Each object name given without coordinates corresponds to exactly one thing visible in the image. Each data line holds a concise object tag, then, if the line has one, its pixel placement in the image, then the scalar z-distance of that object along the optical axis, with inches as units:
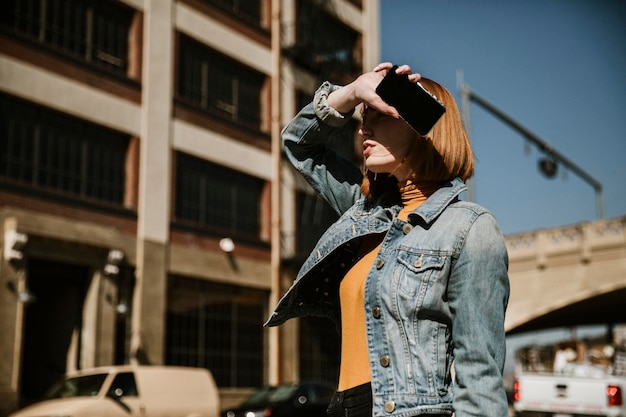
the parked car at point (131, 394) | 546.6
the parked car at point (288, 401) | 701.3
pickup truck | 611.5
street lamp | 698.8
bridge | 1153.4
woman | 89.9
